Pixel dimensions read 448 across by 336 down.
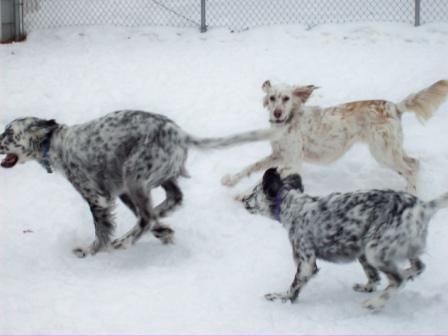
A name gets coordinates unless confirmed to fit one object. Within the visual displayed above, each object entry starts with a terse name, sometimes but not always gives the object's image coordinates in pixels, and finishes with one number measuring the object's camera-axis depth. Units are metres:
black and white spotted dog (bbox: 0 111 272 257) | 6.50
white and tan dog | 7.91
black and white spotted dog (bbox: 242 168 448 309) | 5.30
